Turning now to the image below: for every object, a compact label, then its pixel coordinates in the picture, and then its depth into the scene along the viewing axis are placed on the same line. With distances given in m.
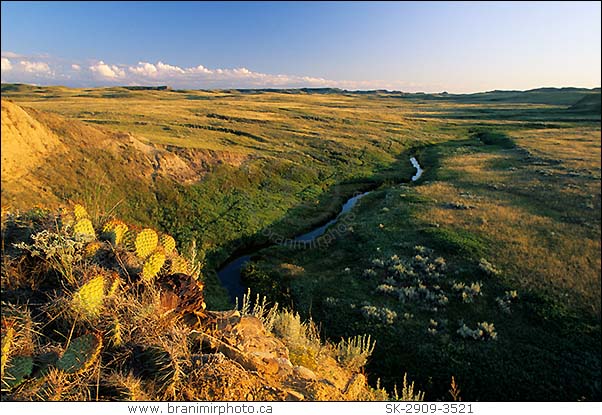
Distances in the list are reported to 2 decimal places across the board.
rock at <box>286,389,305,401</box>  4.79
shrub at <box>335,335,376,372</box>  9.32
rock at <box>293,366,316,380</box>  5.68
